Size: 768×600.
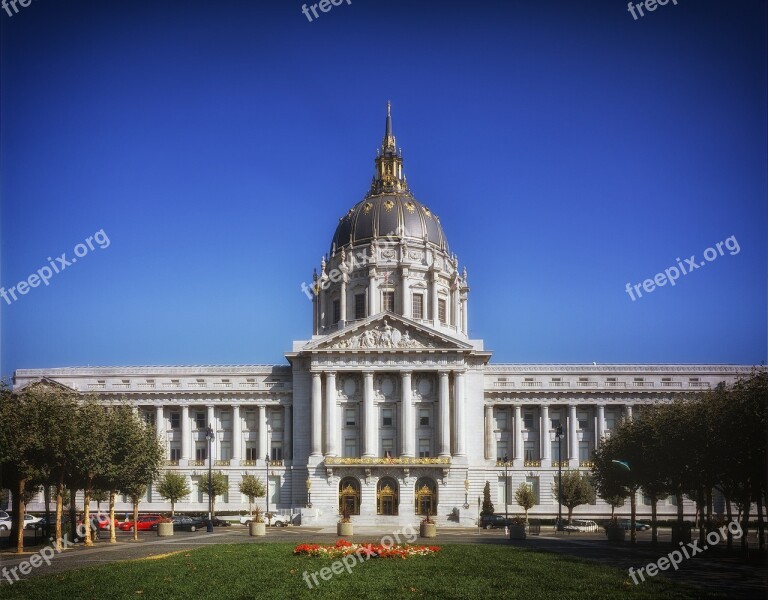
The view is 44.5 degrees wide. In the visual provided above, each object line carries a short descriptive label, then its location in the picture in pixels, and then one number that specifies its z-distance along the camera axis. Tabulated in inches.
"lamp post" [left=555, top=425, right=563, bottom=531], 3142.5
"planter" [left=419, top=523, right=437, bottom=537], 2396.7
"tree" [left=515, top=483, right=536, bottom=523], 3848.4
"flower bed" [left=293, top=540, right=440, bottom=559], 1649.9
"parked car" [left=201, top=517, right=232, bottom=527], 3537.2
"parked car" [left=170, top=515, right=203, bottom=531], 3184.1
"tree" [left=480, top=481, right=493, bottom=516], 3885.1
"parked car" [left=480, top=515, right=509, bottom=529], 3526.1
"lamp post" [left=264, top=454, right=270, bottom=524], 3895.7
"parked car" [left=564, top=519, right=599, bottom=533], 3223.4
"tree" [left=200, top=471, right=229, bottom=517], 3978.8
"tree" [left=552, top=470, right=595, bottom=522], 3725.4
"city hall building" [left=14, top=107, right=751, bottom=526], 3964.1
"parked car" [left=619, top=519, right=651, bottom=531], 3282.2
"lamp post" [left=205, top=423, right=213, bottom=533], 3043.8
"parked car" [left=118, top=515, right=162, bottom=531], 3142.2
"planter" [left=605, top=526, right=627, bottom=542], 2431.1
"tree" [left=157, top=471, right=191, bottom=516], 3806.6
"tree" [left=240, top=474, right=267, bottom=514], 3954.2
